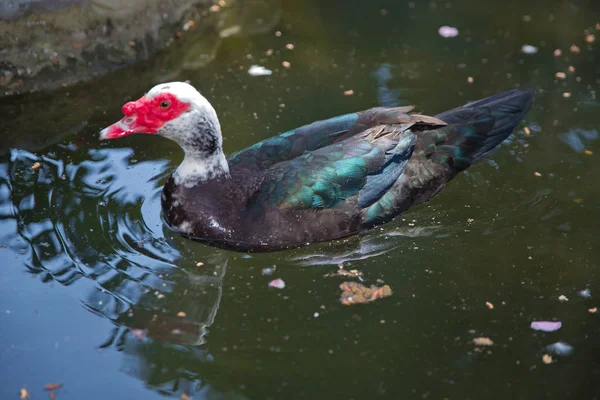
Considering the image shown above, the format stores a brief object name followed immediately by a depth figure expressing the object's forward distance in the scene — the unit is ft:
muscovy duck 15.10
